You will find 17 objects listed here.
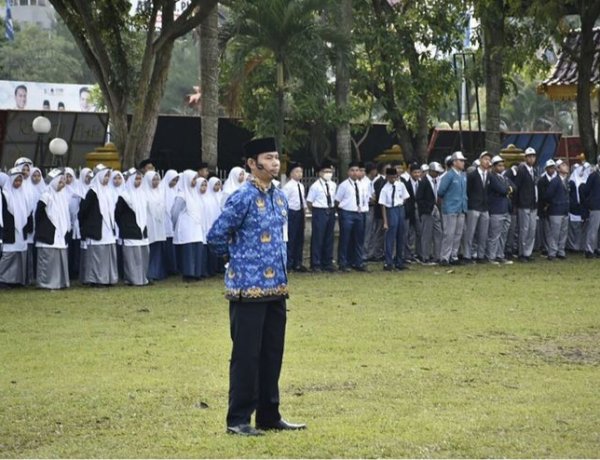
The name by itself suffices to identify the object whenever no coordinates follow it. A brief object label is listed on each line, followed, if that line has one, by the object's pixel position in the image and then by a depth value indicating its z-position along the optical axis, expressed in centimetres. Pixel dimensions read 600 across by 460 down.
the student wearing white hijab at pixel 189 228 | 2194
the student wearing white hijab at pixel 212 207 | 2261
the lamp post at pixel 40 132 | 2741
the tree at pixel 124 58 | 2400
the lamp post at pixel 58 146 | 2642
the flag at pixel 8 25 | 3929
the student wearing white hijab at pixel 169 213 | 2239
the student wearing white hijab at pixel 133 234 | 2112
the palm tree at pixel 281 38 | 2444
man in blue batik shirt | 931
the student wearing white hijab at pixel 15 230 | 2047
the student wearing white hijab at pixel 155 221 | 2202
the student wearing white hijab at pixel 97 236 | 2080
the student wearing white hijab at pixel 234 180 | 2269
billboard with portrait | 5175
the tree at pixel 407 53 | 2873
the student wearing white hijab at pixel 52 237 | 2039
